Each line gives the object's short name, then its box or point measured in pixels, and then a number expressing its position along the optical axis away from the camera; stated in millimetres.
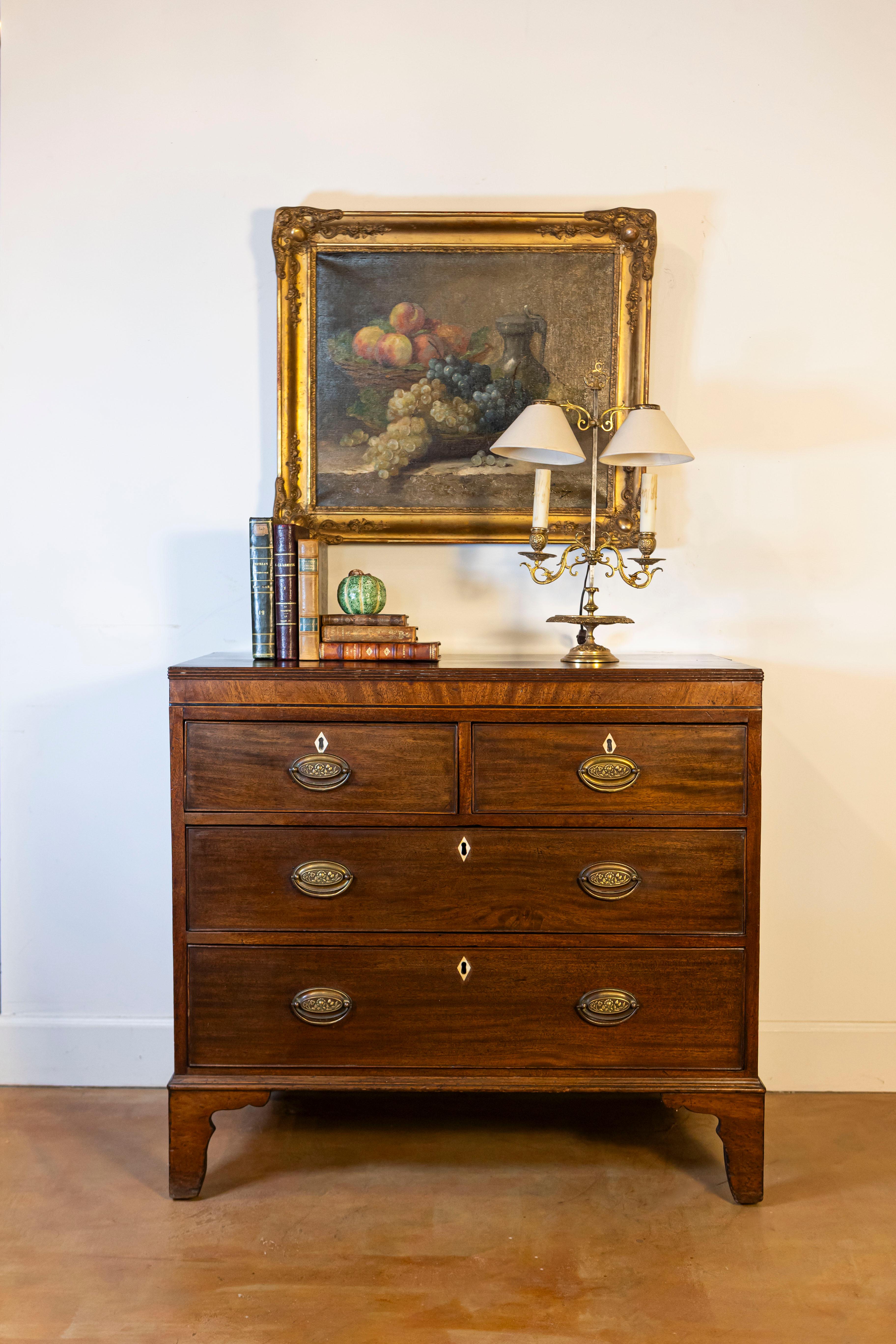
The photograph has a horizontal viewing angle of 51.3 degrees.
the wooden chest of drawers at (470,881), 1939
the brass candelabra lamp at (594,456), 2143
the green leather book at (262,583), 2162
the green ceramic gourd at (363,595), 2252
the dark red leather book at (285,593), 2156
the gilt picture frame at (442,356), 2416
